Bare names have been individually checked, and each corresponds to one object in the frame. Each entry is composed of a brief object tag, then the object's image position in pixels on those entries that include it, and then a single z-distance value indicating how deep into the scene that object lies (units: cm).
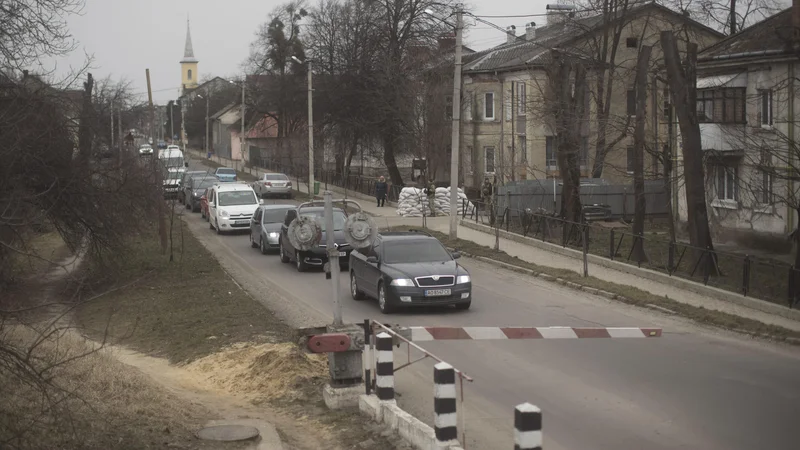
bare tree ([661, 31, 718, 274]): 2320
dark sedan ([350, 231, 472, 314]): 1797
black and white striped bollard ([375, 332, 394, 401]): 984
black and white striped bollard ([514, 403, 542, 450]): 653
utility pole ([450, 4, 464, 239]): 2947
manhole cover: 955
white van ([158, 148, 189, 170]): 3181
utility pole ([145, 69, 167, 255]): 2596
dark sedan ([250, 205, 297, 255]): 3038
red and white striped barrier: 1056
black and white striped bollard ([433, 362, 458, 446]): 807
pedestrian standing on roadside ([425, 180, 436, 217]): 4256
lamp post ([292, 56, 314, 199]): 4808
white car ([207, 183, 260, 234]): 3734
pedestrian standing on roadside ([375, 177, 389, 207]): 4850
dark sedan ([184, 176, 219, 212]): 4862
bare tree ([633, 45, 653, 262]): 2650
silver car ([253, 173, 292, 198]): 5700
